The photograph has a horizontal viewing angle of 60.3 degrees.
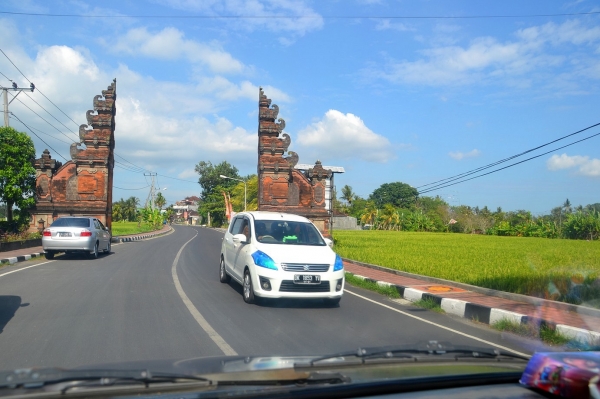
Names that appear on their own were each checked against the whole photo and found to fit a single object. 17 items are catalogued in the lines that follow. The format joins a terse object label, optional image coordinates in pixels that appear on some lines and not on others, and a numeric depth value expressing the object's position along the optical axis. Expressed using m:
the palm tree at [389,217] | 77.05
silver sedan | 17.31
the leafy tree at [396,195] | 107.25
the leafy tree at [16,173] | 24.55
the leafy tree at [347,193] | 93.75
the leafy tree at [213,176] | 98.81
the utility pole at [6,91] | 26.13
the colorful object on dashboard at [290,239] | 10.15
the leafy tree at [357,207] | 94.88
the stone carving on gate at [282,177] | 27.84
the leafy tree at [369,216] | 84.62
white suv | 8.81
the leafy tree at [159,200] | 105.58
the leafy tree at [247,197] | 64.10
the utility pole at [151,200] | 79.18
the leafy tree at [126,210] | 98.74
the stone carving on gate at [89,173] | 28.28
